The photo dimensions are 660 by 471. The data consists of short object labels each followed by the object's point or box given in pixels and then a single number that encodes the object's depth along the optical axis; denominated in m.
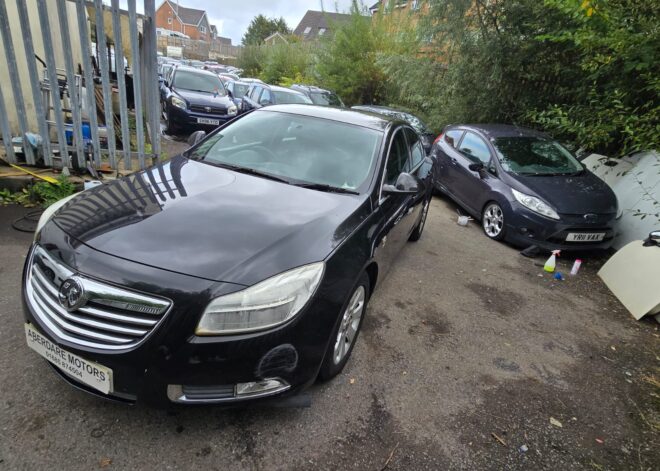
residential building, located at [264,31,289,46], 49.36
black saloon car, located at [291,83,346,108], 11.80
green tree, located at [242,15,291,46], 57.97
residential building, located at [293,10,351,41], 52.49
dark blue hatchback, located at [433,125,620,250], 5.23
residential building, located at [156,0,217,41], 73.79
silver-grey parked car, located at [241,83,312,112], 10.79
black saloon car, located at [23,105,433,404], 1.75
